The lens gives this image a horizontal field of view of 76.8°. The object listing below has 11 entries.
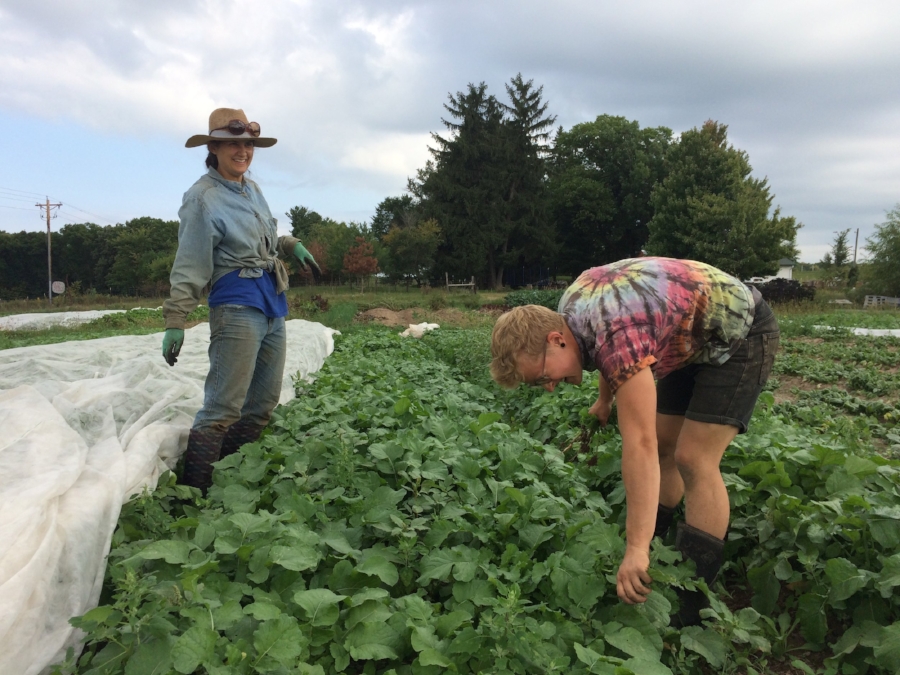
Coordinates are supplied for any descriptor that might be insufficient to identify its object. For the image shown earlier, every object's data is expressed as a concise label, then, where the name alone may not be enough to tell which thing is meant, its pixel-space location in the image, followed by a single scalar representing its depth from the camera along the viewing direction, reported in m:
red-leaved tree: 34.75
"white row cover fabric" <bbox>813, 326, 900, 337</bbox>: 11.75
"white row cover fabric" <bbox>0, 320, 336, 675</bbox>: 1.71
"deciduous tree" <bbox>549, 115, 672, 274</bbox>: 42.66
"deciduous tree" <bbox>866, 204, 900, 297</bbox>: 31.02
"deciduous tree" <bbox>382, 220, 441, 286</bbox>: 35.09
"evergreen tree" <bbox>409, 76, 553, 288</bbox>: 38.38
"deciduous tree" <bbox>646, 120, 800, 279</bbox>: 28.72
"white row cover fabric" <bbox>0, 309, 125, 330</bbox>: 19.85
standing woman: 2.91
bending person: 1.63
